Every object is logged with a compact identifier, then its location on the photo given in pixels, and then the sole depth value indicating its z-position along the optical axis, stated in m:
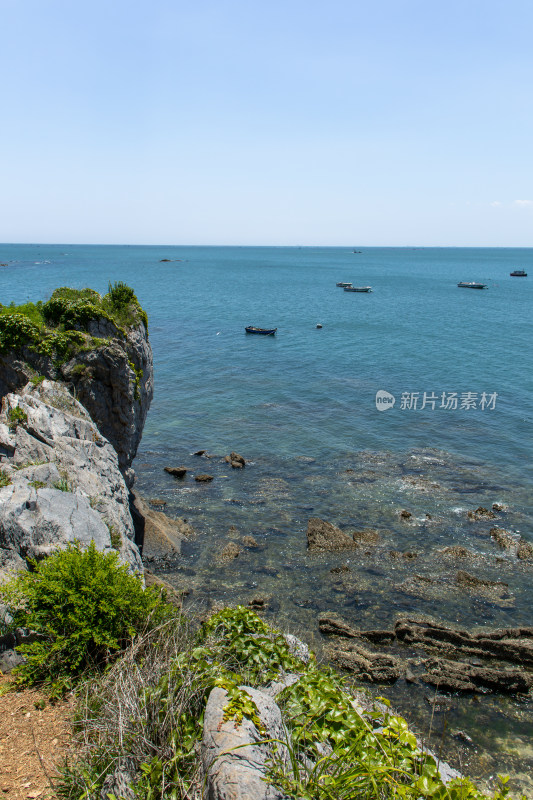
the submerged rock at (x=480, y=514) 26.08
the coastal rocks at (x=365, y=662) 16.08
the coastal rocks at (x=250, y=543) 23.52
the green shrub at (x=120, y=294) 24.25
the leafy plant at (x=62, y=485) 13.59
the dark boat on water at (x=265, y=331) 71.25
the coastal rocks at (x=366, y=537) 23.94
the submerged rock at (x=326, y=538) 23.44
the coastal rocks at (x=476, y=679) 15.87
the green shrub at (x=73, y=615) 8.95
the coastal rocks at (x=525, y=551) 22.81
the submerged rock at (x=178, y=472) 30.52
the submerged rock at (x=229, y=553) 22.53
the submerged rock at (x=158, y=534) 22.72
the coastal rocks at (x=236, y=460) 31.73
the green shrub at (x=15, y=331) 19.91
